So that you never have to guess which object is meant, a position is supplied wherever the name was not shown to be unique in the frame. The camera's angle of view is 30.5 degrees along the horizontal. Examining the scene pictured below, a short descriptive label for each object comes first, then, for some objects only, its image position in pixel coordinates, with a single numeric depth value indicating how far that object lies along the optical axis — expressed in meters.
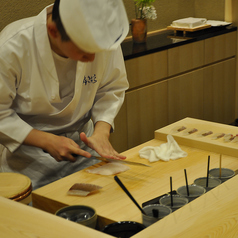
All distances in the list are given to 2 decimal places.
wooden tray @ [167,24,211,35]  4.09
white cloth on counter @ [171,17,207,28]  4.09
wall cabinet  3.55
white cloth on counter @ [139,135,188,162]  1.76
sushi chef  1.82
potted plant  3.68
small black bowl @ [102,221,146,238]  1.18
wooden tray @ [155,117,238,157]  1.79
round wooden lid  1.32
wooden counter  1.14
